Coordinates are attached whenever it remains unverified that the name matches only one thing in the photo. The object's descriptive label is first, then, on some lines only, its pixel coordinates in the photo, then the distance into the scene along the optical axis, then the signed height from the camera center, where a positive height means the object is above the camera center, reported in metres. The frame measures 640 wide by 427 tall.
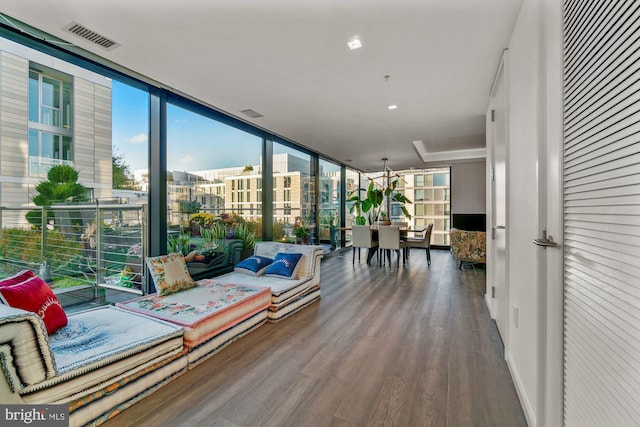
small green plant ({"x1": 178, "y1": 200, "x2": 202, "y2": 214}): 3.40 +0.08
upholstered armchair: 5.23 -0.62
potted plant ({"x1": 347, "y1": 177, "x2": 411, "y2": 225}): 6.61 +0.28
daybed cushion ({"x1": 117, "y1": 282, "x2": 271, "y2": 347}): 2.23 -0.83
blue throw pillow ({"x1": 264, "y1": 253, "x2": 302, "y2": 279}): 3.54 -0.69
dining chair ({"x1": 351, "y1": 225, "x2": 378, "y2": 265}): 6.07 -0.53
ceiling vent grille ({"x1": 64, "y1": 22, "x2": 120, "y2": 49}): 2.02 +1.32
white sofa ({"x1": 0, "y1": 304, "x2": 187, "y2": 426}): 1.35 -0.84
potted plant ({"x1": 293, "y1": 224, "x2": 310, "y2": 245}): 5.90 -0.45
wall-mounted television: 6.44 -0.21
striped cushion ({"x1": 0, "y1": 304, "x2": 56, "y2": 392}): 1.31 -0.66
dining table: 6.14 -0.48
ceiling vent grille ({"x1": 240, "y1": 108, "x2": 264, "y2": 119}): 3.68 +1.33
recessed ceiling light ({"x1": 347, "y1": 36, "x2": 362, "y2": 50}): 2.14 +1.31
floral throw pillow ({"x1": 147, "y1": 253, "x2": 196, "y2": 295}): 2.79 -0.63
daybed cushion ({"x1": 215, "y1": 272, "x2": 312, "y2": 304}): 3.09 -0.83
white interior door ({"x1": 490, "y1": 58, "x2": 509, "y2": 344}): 2.42 +0.05
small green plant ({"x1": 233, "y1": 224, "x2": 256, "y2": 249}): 4.28 -0.35
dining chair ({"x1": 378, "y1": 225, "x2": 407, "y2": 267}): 5.76 -0.52
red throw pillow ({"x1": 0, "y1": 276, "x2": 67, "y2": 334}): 1.75 -0.57
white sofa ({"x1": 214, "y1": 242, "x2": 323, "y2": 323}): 3.07 -0.83
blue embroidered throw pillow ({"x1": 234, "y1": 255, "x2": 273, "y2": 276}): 3.65 -0.70
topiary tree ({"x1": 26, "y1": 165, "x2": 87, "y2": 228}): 2.34 +0.19
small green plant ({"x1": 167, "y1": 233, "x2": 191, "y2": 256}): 3.27 -0.37
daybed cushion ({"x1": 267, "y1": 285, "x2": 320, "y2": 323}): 3.03 -1.06
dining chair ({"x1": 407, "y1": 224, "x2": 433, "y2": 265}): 6.15 -0.65
